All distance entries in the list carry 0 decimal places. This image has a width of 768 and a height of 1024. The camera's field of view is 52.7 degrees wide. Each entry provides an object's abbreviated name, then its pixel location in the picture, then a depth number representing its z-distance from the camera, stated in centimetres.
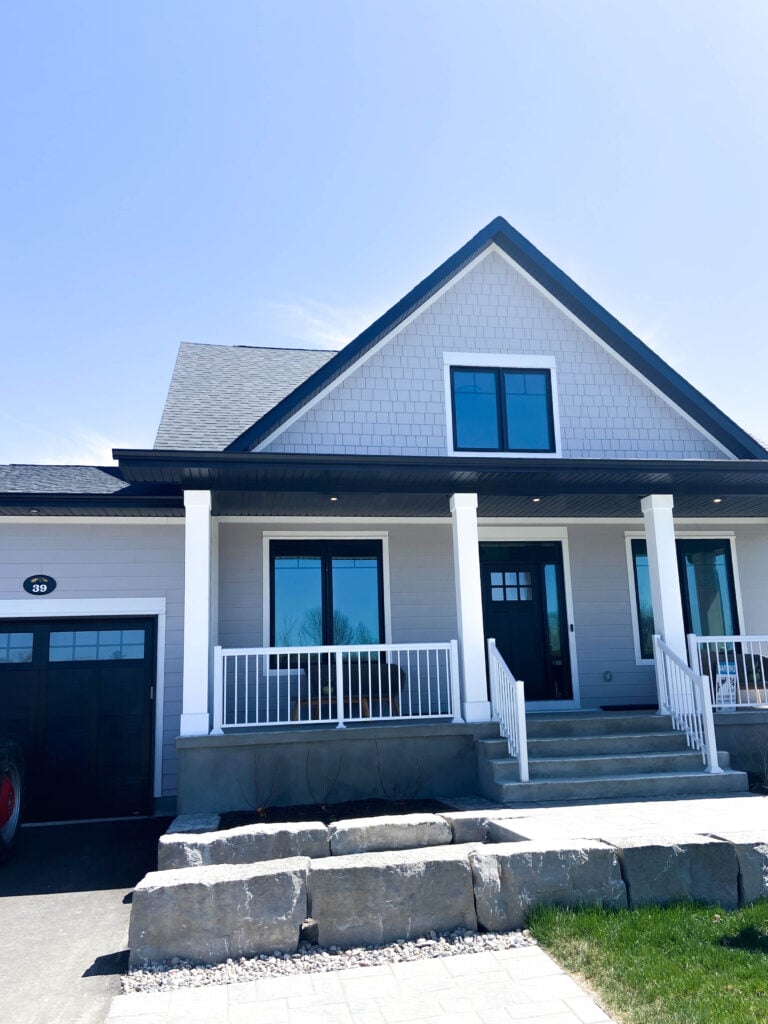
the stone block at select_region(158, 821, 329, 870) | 509
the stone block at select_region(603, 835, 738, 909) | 438
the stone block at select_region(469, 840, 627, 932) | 425
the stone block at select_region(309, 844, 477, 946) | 412
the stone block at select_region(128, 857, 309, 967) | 396
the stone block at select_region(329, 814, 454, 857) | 536
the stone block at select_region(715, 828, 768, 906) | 444
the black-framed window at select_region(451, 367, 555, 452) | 981
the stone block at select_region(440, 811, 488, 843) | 561
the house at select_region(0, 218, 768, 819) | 783
